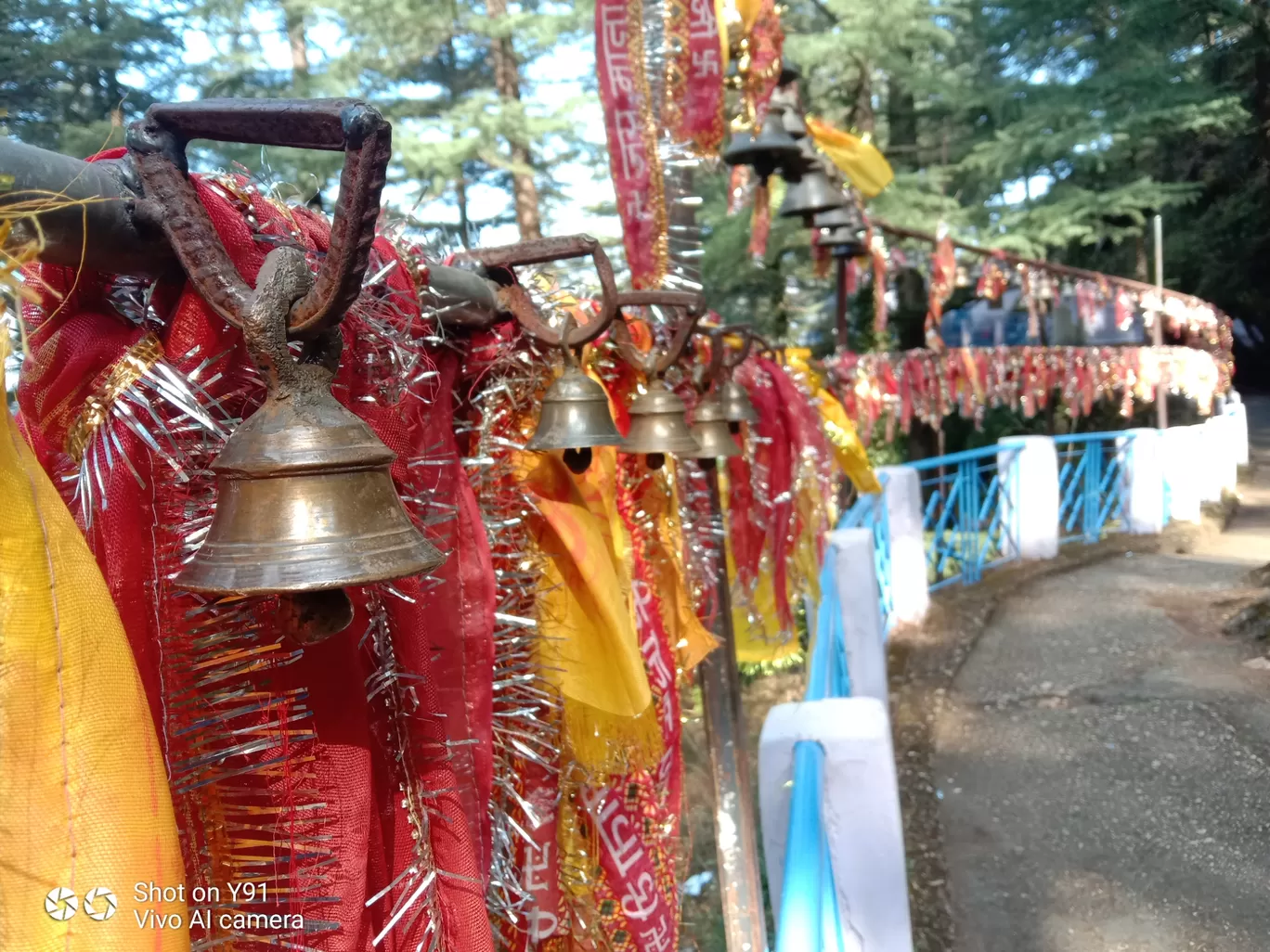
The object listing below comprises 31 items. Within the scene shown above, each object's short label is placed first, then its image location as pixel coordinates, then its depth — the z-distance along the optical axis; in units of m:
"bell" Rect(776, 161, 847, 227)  5.46
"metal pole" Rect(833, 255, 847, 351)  6.84
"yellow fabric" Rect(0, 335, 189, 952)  0.62
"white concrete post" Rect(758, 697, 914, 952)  2.00
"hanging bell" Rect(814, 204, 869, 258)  6.03
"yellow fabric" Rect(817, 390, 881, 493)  3.91
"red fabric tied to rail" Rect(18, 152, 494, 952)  0.81
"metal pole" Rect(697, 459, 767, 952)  2.61
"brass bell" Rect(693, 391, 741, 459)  2.24
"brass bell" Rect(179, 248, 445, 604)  0.71
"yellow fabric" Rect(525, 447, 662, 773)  1.46
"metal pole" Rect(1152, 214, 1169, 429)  11.41
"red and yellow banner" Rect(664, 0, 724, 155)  2.66
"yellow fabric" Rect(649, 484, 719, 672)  2.12
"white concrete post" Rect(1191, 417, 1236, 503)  10.57
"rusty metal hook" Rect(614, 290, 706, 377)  1.78
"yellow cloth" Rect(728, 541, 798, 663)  3.19
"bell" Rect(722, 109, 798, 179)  4.29
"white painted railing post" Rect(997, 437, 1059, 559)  8.62
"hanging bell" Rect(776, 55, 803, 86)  4.53
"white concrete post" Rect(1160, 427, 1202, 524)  9.83
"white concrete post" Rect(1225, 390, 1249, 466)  12.83
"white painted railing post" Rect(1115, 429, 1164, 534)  9.52
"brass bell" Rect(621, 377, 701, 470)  1.82
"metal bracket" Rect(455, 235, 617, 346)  1.45
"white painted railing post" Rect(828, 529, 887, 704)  4.14
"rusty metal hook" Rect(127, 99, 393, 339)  0.71
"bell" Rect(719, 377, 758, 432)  2.39
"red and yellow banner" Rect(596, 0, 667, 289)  2.58
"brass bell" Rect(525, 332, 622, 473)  1.41
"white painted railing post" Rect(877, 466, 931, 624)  6.73
